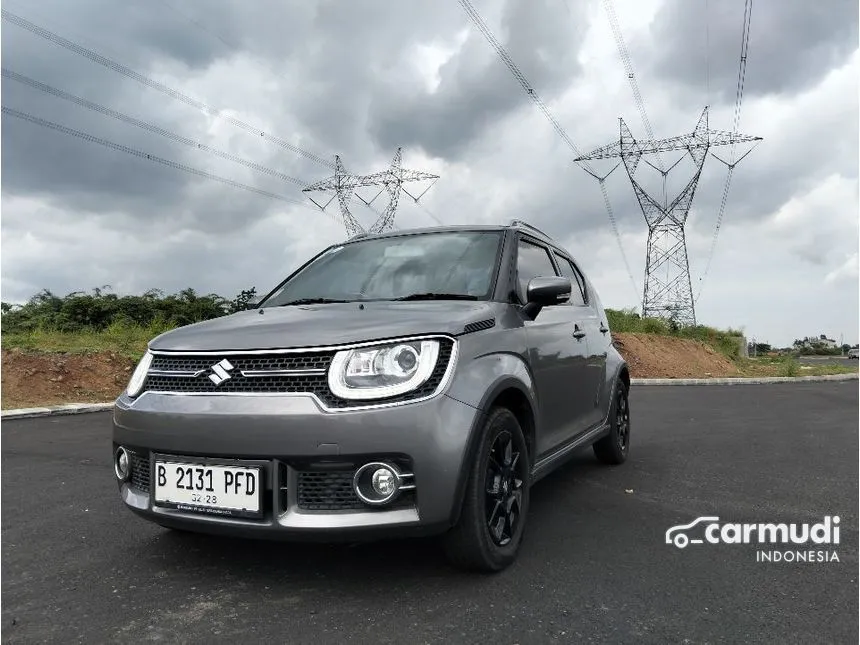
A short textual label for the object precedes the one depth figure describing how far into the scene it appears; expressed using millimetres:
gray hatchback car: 2758
